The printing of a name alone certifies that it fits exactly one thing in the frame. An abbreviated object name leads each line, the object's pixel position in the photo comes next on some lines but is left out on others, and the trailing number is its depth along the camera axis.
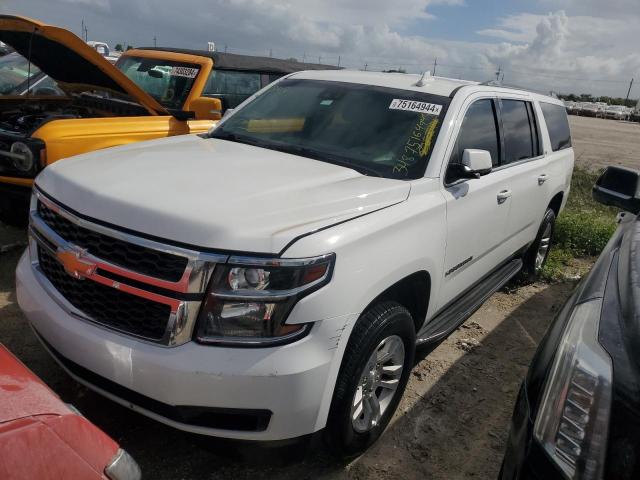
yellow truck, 4.14
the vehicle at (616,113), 51.68
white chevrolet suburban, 2.01
